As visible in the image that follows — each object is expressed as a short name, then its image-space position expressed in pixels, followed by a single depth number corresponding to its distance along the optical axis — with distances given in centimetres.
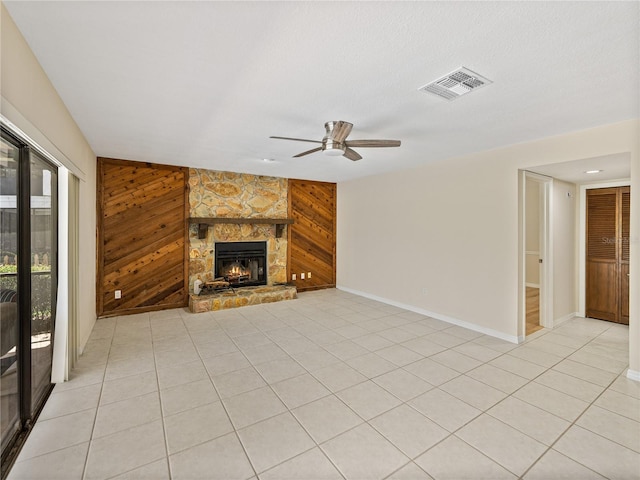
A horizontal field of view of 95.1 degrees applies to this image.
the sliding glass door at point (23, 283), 181
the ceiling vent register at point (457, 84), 201
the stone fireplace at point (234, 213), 539
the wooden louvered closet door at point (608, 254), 436
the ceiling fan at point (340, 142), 282
